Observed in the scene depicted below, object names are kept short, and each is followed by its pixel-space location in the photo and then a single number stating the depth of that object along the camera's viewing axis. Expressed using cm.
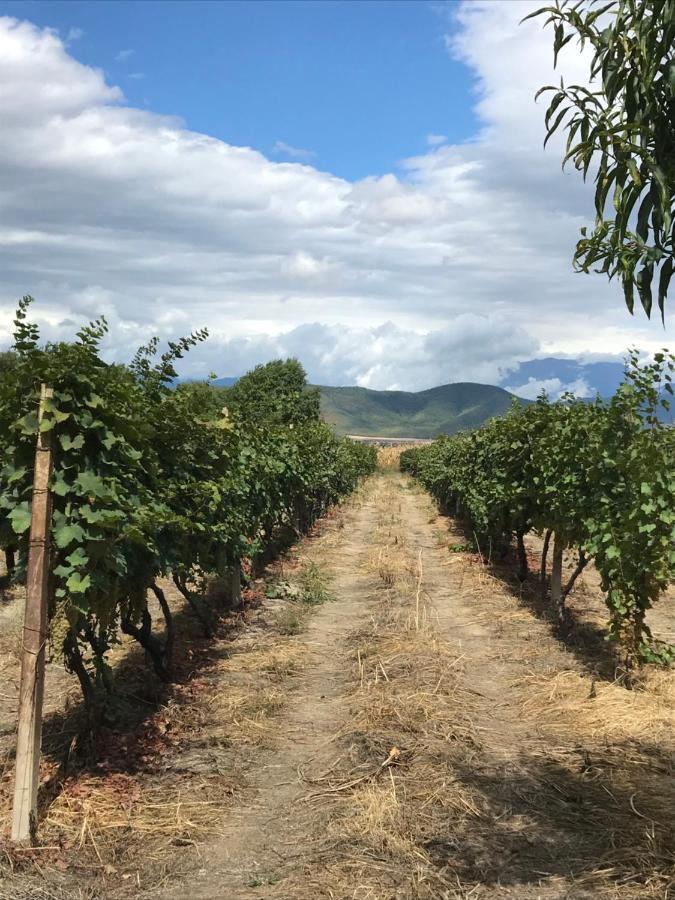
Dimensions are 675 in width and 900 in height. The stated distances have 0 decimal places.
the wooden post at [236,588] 1200
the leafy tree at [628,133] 290
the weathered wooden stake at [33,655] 484
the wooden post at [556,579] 1215
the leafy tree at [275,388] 5994
